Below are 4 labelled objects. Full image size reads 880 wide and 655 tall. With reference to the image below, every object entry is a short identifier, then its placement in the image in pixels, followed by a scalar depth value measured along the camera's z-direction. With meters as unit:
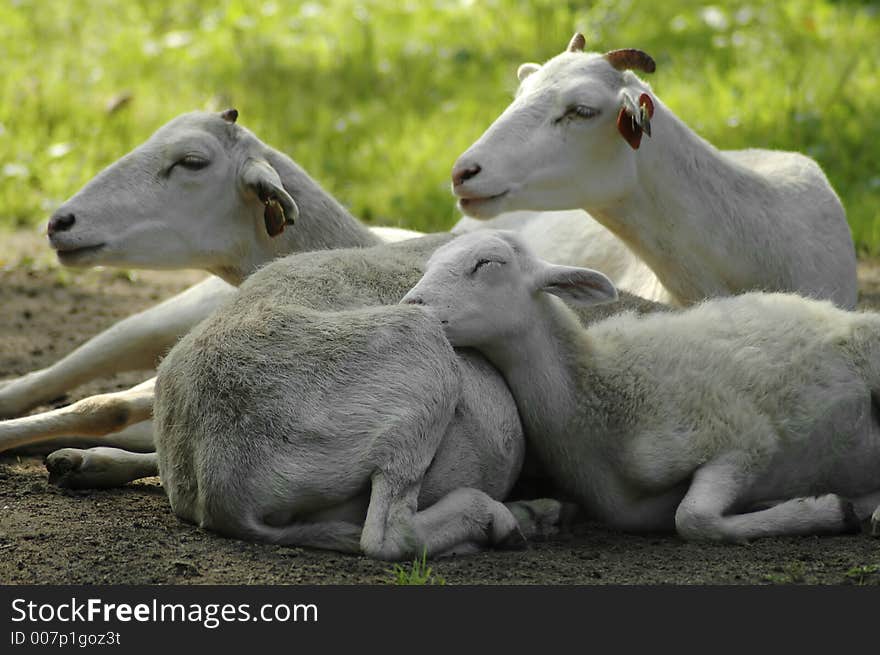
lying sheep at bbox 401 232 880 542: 9.42
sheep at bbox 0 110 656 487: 11.66
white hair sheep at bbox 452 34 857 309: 11.77
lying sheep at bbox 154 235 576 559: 8.73
